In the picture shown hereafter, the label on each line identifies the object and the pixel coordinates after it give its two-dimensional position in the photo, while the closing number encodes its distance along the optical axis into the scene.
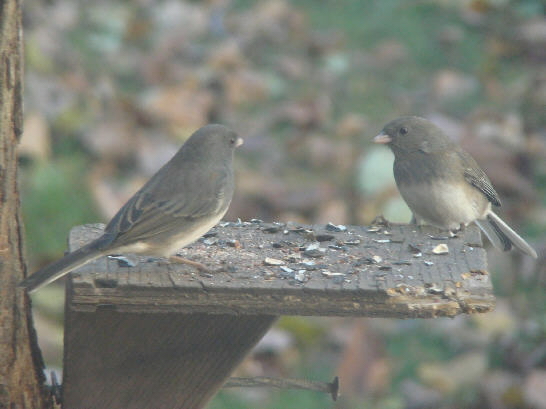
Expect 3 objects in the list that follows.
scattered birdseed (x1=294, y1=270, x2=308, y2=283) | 4.86
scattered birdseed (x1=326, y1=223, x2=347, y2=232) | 5.98
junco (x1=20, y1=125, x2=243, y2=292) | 4.95
